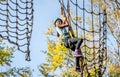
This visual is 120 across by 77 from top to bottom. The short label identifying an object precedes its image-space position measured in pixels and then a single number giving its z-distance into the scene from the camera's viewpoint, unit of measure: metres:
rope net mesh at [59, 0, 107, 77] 13.64
